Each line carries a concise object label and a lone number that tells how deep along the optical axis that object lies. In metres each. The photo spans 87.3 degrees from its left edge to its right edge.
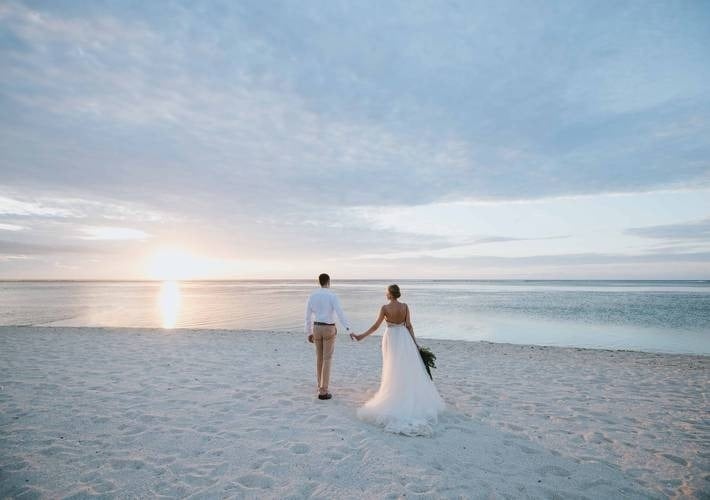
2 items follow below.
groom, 7.55
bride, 6.38
